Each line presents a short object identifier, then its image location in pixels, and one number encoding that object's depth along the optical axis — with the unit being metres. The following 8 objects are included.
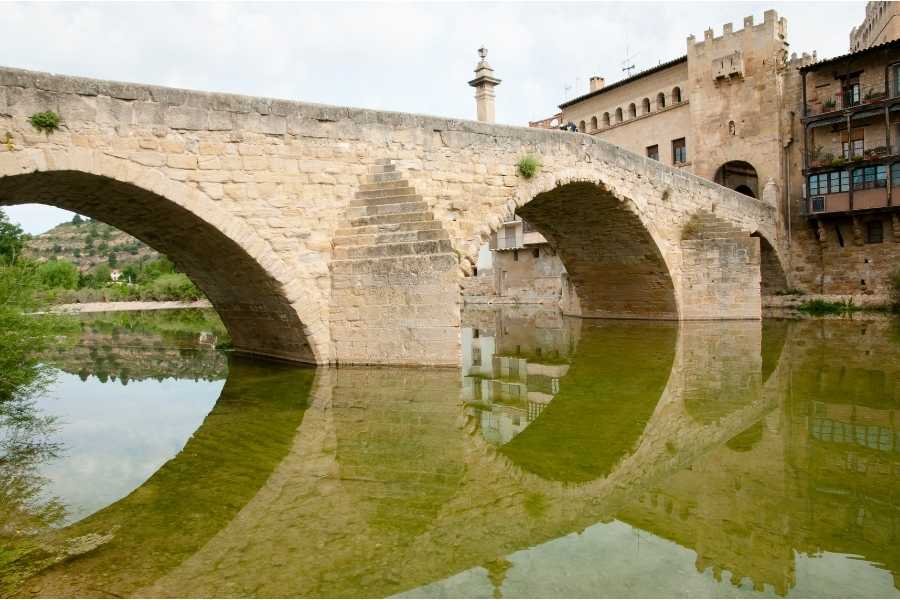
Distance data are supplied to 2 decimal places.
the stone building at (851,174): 20.80
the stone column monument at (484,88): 13.44
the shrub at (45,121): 7.13
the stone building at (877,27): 23.31
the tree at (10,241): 7.45
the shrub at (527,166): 11.74
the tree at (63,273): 41.07
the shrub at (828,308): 20.23
